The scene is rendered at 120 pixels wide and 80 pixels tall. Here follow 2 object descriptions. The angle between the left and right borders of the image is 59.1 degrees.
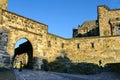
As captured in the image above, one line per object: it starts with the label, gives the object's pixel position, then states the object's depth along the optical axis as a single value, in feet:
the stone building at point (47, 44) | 35.48
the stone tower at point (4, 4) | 43.18
